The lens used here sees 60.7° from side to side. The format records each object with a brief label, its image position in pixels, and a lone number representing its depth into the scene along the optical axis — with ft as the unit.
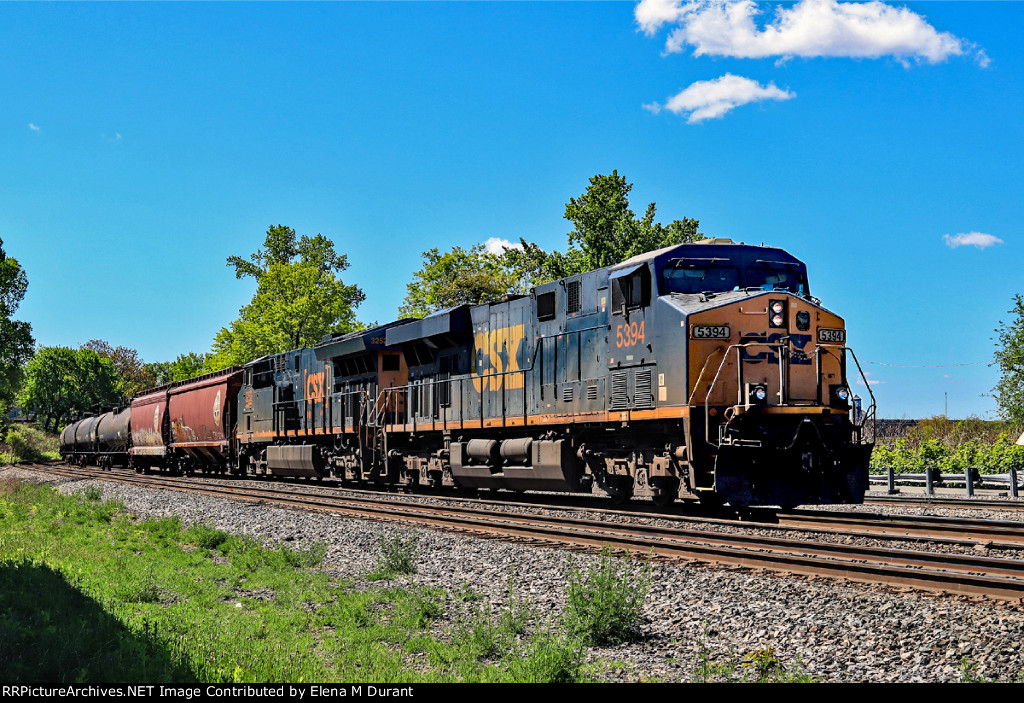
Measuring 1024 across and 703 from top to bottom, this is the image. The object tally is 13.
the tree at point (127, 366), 362.53
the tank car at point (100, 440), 137.28
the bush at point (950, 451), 81.15
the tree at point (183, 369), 290.56
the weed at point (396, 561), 33.65
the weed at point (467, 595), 29.09
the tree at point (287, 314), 183.62
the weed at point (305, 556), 36.47
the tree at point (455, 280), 172.14
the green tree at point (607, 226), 140.97
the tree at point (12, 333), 164.31
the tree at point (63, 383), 318.86
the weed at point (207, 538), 42.16
